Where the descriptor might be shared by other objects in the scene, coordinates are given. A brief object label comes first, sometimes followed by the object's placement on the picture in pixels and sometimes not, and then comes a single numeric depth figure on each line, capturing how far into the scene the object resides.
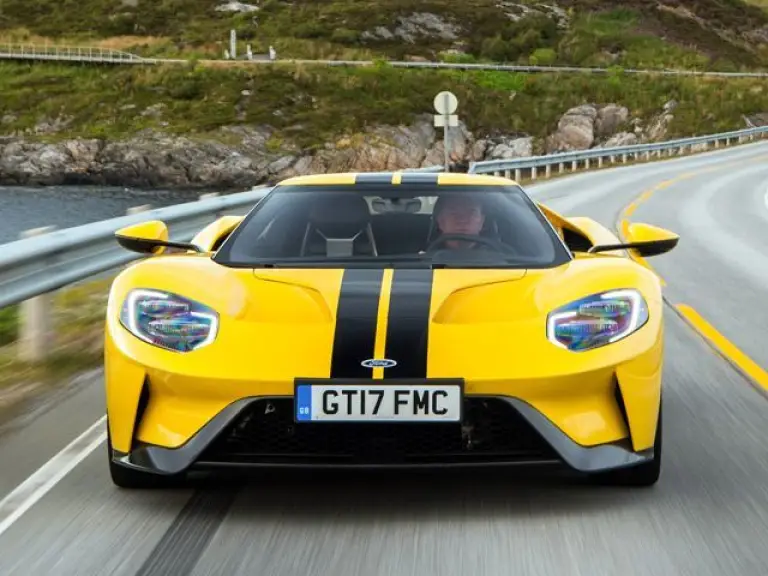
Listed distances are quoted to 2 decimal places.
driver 5.57
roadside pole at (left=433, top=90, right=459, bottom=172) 28.75
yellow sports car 4.00
